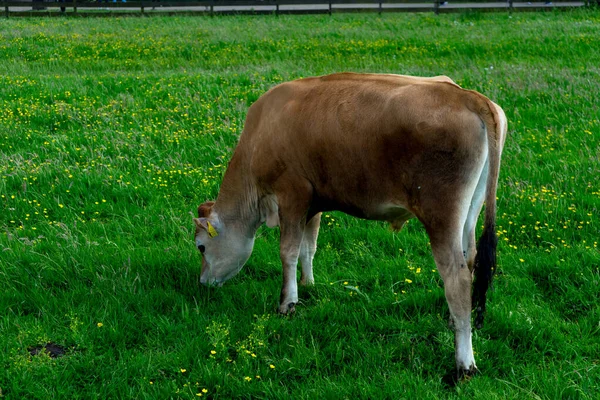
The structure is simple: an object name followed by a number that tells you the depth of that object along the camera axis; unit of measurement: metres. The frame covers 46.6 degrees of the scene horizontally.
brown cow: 4.55
